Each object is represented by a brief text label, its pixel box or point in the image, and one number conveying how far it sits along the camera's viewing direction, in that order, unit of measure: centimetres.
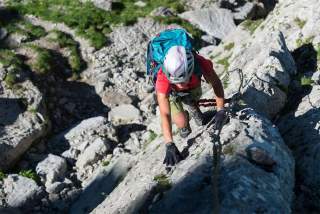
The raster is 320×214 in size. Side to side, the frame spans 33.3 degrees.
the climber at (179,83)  766
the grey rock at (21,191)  1182
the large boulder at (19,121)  1316
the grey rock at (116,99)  1590
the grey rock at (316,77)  1122
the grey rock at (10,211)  1148
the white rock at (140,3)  2069
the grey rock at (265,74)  1034
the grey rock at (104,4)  2020
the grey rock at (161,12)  1995
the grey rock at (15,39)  1780
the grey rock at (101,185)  1132
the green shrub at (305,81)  1120
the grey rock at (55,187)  1227
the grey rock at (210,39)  1877
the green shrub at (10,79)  1512
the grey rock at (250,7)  2064
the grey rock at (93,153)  1323
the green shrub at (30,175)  1255
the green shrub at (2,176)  1232
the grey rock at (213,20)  1939
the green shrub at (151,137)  1310
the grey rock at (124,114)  1505
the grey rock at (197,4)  2081
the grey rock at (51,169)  1268
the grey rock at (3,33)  1802
